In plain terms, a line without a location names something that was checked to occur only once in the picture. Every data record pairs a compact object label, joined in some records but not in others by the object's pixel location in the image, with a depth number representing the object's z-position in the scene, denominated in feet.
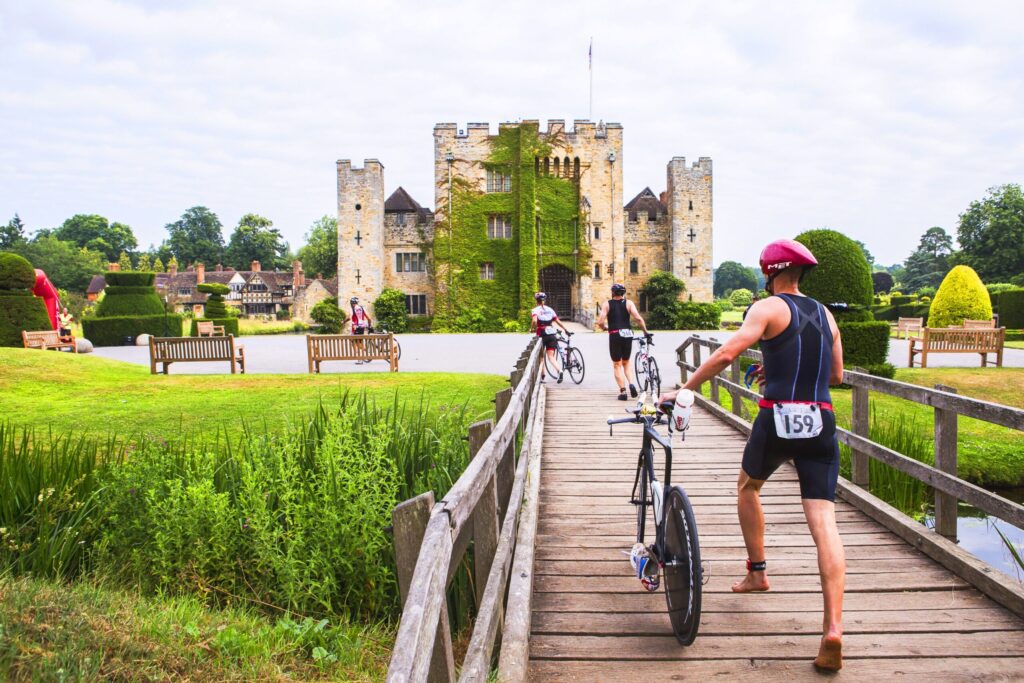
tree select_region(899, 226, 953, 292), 232.32
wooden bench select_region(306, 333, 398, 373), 50.52
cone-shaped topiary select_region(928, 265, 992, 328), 79.92
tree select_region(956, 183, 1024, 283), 169.68
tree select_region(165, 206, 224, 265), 329.31
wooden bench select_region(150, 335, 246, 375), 49.11
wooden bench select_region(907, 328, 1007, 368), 52.65
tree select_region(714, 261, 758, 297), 461.37
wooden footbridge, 7.86
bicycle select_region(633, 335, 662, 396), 34.63
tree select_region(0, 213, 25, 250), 263.29
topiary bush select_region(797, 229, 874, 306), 43.68
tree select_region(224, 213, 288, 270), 310.45
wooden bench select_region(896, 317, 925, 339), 70.69
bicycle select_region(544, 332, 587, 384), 41.83
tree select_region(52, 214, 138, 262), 310.65
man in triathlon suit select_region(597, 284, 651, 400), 31.71
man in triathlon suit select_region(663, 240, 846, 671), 10.19
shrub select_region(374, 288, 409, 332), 125.70
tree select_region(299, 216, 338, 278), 232.53
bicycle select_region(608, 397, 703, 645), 9.97
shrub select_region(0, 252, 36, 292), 69.26
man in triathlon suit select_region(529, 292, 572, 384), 38.88
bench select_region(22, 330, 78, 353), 65.10
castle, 128.26
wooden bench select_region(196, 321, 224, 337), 96.22
